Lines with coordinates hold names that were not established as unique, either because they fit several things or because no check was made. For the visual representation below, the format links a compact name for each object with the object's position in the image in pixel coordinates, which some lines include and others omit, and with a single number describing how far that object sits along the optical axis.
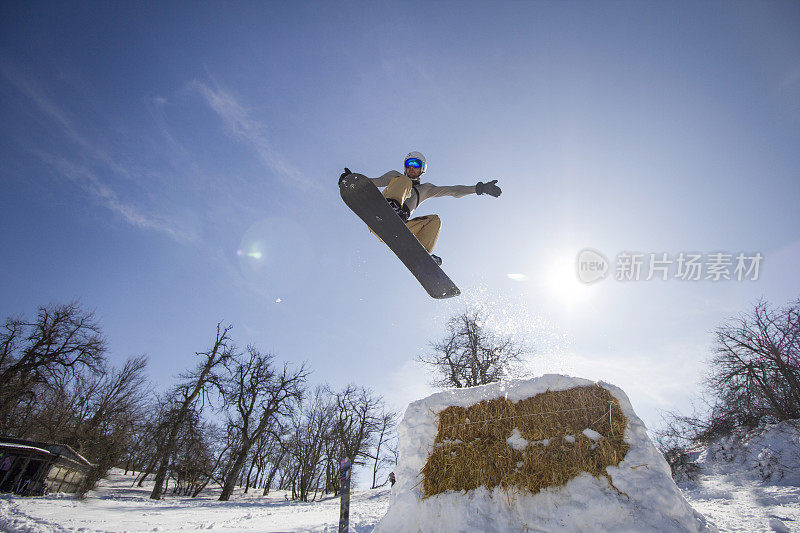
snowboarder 5.07
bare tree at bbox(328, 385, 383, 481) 28.86
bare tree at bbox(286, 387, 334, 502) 29.73
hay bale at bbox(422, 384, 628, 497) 3.53
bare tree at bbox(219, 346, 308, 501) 20.73
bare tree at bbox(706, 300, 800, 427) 14.10
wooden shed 13.36
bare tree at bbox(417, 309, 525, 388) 20.12
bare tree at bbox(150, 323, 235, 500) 17.14
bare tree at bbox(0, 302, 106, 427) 18.56
